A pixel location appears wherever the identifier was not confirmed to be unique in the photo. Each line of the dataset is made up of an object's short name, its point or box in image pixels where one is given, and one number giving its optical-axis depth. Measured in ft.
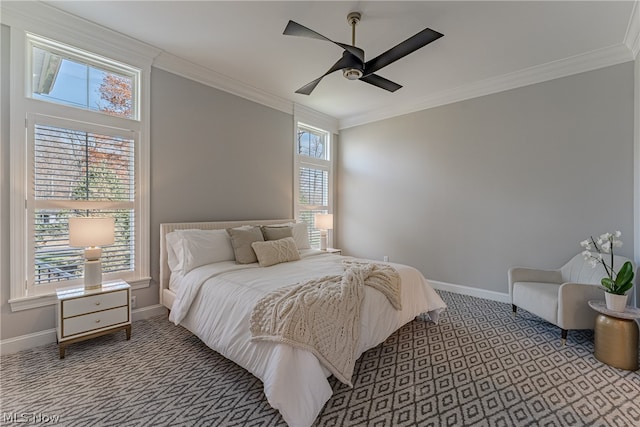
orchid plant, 7.60
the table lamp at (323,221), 15.46
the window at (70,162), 8.11
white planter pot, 7.47
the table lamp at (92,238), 7.86
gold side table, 7.34
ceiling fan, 7.23
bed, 5.33
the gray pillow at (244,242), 10.32
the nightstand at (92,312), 7.69
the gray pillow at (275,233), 11.60
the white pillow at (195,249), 9.75
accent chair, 8.46
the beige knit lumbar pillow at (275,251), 10.11
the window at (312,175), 16.74
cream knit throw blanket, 5.71
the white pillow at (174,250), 9.98
